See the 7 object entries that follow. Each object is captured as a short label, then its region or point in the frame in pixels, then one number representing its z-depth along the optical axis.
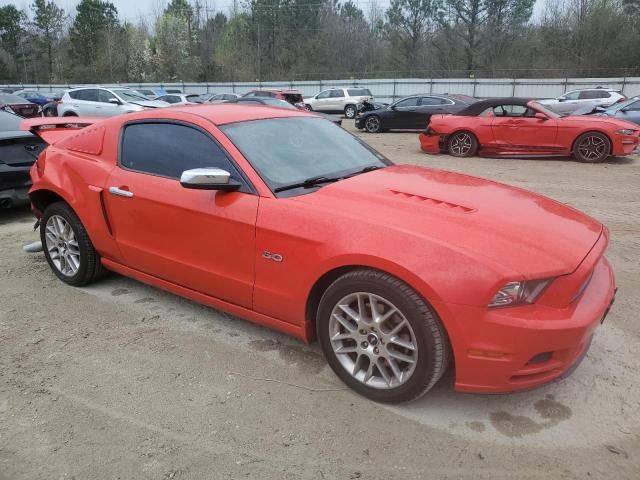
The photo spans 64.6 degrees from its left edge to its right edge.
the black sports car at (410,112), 17.73
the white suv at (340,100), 26.94
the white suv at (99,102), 17.42
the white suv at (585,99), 21.47
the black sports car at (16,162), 6.19
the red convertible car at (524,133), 10.42
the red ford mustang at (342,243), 2.37
